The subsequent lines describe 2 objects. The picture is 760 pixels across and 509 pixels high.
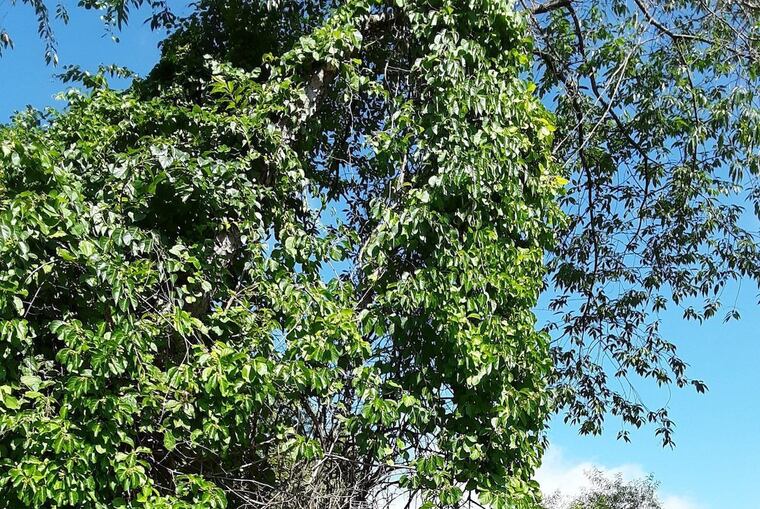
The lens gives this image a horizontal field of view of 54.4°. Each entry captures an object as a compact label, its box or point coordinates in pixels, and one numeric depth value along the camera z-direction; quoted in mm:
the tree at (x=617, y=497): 19141
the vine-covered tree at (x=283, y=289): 3279
